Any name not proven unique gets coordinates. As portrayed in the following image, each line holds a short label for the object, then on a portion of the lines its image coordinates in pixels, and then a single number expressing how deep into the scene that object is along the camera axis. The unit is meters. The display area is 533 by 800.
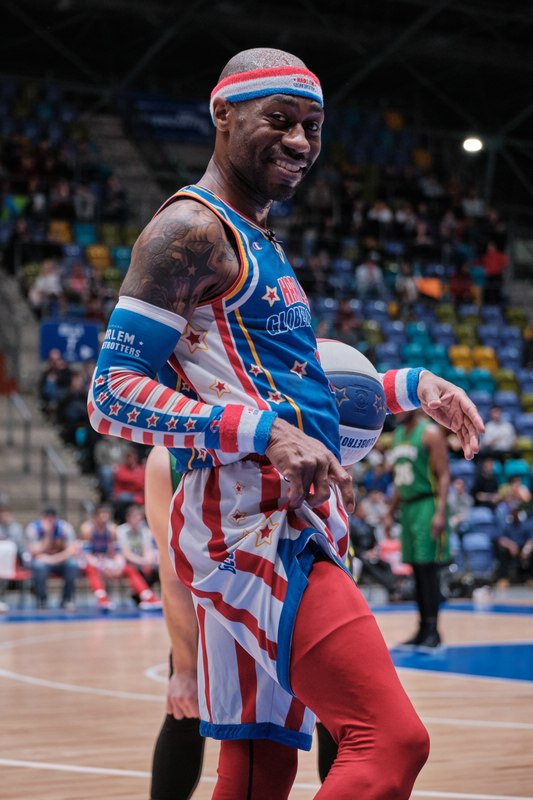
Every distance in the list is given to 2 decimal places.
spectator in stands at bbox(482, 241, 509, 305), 23.95
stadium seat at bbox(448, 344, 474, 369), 20.84
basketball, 3.07
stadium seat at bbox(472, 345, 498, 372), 21.31
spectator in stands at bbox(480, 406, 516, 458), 18.62
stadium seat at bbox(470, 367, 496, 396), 20.40
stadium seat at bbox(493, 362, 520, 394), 20.98
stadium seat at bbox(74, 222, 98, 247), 20.25
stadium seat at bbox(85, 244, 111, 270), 19.66
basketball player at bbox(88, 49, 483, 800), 2.35
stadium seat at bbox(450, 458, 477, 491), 18.10
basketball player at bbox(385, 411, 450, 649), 9.29
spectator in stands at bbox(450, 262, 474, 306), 22.73
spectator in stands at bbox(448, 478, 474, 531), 16.17
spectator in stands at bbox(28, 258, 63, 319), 17.95
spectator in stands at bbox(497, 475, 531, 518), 16.58
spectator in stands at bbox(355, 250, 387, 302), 21.48
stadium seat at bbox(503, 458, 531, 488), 18.17
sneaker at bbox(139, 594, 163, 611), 13.65
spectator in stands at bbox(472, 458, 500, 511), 17.16
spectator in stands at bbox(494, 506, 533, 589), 16.31
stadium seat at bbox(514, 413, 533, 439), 19.95
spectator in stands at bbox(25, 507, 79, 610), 13.41
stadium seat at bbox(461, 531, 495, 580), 16.03
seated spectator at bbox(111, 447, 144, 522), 15.01
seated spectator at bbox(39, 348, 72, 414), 16.62
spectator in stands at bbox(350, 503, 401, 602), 14.70
